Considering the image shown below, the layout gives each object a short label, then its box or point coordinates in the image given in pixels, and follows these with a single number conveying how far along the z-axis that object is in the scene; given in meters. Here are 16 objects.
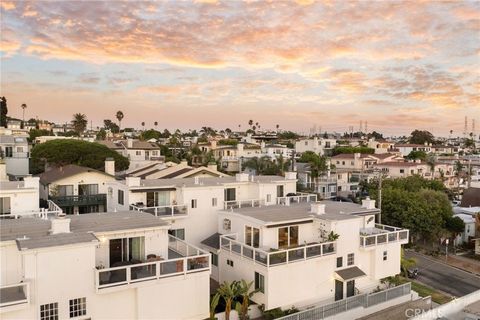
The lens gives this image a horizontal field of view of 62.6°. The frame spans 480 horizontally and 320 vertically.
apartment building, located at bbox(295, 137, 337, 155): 103.06
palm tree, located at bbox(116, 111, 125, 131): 129.62
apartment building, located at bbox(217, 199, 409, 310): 19.94
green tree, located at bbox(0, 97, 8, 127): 86.94
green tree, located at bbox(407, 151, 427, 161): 100.59
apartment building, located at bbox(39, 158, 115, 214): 33.41
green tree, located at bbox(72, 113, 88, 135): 103.62
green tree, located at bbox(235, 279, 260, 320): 18.90
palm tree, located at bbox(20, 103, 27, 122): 132.18
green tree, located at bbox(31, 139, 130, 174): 51.93
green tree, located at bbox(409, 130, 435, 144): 165.62
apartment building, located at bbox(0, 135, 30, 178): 47.12
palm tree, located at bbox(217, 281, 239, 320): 18.44
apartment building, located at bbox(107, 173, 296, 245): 25.30
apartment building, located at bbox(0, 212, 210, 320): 13.50
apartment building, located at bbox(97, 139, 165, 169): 68.56
